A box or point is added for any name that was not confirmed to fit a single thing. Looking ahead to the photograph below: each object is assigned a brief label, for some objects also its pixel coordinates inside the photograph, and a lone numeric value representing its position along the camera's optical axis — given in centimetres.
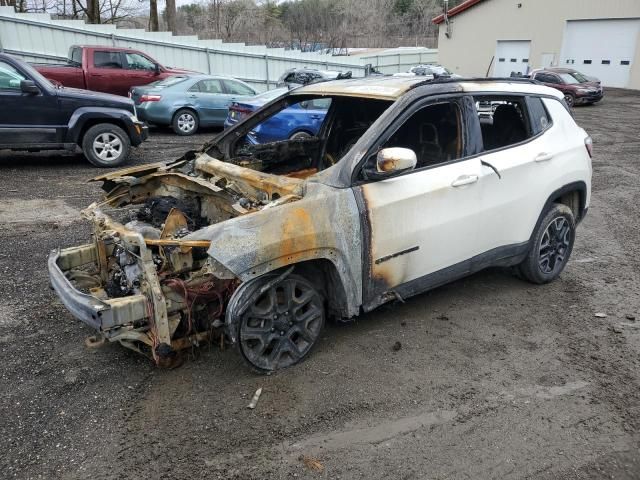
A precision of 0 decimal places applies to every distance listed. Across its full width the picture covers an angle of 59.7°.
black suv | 852
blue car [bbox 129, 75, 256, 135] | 1316
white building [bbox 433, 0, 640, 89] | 2797
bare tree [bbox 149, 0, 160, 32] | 2542
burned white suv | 330
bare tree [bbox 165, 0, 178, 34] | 2502
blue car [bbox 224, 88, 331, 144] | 953
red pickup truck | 1405
